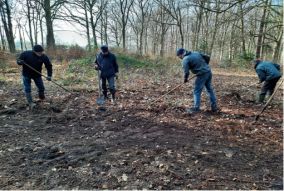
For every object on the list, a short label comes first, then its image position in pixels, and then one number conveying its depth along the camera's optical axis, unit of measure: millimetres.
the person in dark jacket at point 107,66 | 7805
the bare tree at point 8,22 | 23325
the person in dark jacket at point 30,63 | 7227
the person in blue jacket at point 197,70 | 6684
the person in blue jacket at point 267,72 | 7203
